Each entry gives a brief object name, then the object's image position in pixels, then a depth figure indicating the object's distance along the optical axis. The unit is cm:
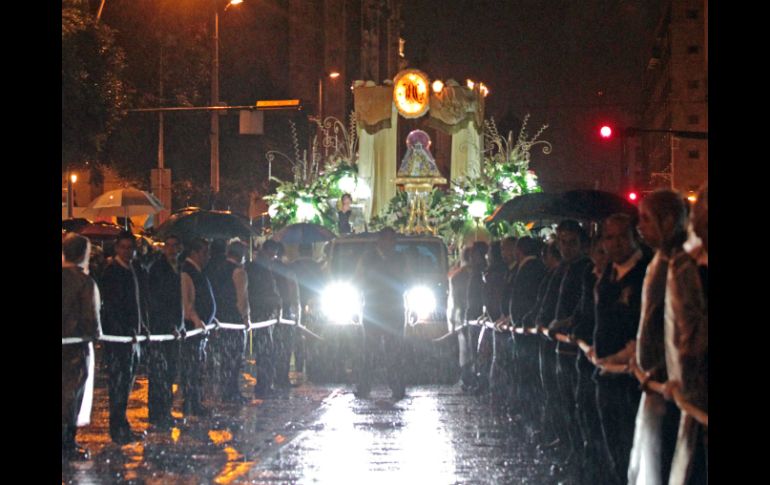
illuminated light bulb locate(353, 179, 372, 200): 3063
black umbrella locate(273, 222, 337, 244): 2462
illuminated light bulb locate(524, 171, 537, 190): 2884
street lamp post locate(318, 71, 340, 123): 5967
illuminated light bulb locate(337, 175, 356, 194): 2972
